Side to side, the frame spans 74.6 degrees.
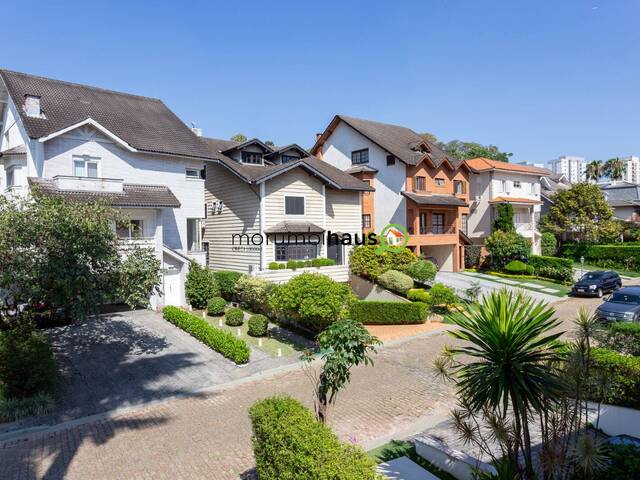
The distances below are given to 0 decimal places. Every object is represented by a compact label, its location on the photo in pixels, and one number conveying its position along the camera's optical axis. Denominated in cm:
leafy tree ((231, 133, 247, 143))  5492
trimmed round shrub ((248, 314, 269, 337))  1958
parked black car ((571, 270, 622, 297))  2962
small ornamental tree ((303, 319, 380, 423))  868
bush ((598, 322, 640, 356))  1381
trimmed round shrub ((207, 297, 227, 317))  2267
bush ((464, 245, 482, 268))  4066
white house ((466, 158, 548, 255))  4247
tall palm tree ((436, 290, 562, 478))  668
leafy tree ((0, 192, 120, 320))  1306
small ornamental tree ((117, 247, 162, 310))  1484
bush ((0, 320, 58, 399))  1199
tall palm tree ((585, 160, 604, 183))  7100
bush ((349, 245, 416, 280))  2878
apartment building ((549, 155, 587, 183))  18225
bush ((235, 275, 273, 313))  2289
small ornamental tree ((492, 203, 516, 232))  4016
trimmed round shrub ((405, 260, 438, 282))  2844
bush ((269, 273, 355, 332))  1833
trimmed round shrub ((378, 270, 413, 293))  2681
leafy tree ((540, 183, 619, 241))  4394
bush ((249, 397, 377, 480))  645
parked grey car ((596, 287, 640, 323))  2045
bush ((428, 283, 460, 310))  2456
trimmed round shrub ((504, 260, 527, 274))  3684
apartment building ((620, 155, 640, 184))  15406
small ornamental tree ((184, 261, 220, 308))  2386
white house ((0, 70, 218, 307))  2206
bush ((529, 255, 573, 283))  3469
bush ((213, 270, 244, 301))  2558
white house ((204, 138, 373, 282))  2666
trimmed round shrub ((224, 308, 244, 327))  2105
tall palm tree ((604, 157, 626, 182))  7150
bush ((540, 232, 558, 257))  4616
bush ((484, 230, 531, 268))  3803
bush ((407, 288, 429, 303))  2572
